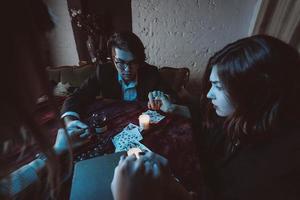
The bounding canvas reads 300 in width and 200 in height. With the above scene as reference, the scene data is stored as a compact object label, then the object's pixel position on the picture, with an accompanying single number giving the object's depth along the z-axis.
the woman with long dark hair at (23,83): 0.35
